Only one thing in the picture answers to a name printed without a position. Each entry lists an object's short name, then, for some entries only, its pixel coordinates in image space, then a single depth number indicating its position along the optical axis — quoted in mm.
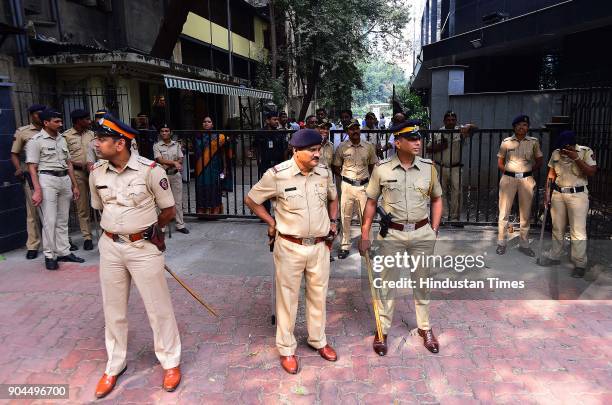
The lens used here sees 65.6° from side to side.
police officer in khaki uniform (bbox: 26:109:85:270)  6051
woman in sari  8570
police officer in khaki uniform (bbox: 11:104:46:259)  6430
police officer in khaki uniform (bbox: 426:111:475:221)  7598
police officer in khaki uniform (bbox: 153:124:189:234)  7750
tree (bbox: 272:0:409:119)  19047
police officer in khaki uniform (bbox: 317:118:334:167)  7051
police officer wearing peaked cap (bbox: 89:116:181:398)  3459
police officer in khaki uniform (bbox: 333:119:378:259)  6613
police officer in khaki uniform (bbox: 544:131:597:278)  5648
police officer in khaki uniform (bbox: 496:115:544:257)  6484
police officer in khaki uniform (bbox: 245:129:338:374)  3682
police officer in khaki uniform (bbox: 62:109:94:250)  6973
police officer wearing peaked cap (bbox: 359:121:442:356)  4016
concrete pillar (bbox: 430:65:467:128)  11711
